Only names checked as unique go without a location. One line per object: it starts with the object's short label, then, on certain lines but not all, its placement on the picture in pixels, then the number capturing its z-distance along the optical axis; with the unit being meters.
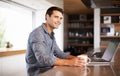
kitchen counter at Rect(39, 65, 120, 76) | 0.95
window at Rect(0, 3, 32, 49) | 2.57
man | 1.08
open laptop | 1.36
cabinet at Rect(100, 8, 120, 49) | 4.31
